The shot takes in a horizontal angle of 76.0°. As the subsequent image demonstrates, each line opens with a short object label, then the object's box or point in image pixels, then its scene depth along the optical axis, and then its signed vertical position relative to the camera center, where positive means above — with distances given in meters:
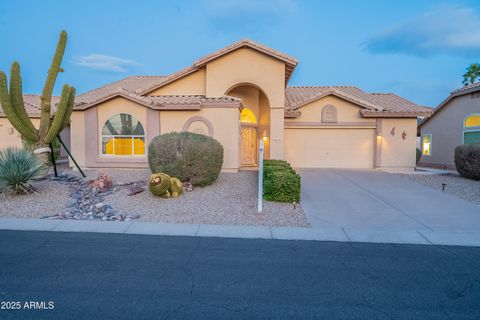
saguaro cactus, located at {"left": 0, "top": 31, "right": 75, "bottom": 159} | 11.33 +1.53
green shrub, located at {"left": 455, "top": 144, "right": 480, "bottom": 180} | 14.09 -0.45
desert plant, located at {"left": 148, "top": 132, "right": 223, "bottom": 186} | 10.75 -0.30
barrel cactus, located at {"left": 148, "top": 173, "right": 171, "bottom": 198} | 9.62 -1.12
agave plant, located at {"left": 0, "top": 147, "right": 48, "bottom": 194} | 9.57 -0.73
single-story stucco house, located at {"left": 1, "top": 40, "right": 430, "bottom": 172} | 14.84 +1.67
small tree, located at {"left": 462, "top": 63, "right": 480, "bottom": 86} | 34.97 +8.87
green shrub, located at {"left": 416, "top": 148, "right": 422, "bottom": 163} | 23.03 -0.27
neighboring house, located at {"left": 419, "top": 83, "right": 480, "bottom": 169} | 18.48 +1.61
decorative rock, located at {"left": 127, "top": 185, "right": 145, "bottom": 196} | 10.26 -1.44
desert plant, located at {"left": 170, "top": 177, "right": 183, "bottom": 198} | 10.05 -1.30
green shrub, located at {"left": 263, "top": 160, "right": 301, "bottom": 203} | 9.59 -1.20
